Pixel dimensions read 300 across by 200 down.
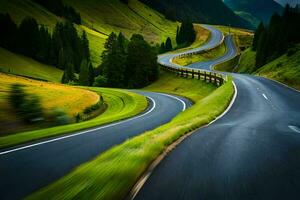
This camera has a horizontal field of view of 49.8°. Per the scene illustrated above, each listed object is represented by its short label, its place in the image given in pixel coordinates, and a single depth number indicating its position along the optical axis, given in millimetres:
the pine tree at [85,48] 122125
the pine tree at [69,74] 91988
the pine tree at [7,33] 103969
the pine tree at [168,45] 134888
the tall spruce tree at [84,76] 87312
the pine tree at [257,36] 95000
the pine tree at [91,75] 97938
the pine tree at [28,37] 105875
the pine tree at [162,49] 128975
